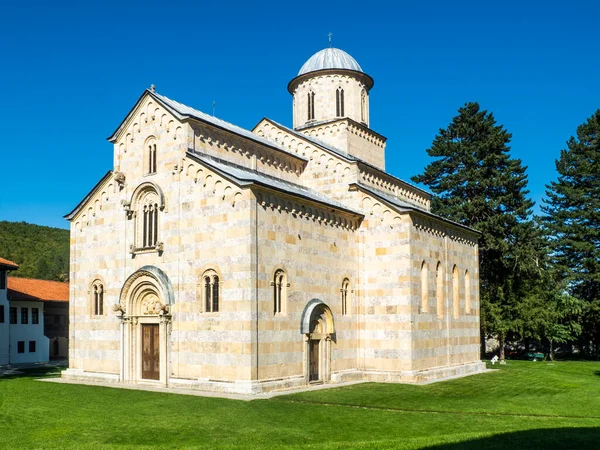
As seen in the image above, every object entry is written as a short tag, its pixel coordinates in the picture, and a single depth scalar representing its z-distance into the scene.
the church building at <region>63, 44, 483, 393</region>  24.52
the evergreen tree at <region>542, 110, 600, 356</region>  48.36
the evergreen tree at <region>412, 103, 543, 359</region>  44.50
